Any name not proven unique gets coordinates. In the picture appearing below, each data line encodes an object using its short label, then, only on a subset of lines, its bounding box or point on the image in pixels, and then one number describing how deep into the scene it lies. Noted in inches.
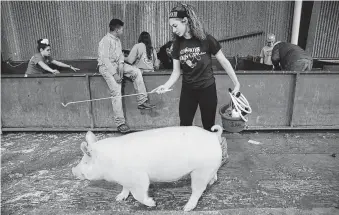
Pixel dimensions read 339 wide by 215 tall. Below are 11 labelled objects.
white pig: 90.8
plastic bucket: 106.3
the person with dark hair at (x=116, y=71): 164.6
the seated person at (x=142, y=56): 188.9
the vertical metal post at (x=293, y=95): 170.7
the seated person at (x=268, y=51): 257.6
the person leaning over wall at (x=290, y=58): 177.3
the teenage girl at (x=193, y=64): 101.3
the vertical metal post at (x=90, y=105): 176.2
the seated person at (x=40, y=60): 183.6
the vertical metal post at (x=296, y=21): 280.8
